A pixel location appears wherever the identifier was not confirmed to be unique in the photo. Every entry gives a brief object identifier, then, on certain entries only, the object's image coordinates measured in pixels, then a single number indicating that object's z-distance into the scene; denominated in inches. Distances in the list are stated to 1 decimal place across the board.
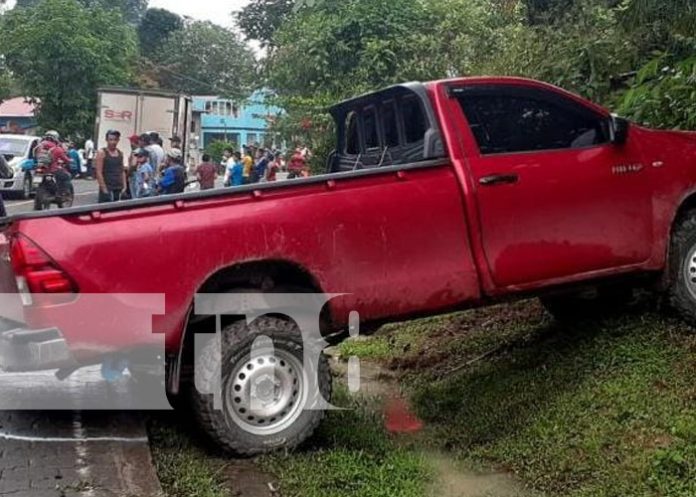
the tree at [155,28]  2551.7
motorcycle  545.6
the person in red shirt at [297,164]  667.4
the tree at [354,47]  672.4
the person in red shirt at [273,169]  776.9
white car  816.3
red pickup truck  165.5
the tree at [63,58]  1334.9
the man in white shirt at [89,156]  1116.8
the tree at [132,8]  2850.9
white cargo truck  914.7
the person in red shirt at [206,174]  683.4
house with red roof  2107.8
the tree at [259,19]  1604.3
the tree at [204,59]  2340.1
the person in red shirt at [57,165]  555.2
